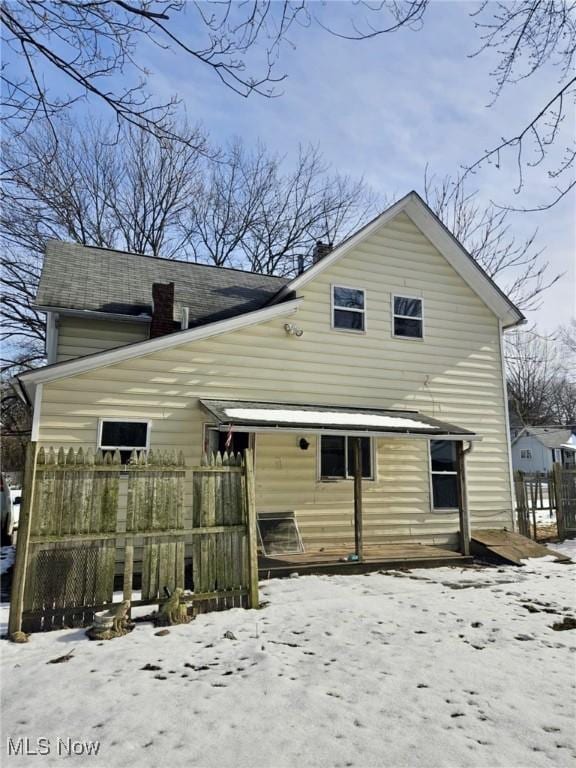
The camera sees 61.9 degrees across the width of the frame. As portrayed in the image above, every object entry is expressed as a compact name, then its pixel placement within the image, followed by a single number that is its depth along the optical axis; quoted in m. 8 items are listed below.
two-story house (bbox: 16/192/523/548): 8.30
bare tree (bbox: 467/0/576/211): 4.29
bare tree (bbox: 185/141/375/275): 25.19
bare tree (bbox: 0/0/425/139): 4.16
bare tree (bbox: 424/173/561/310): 21.14
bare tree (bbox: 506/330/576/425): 41.53
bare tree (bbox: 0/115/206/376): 19.53
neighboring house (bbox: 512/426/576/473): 39.00
